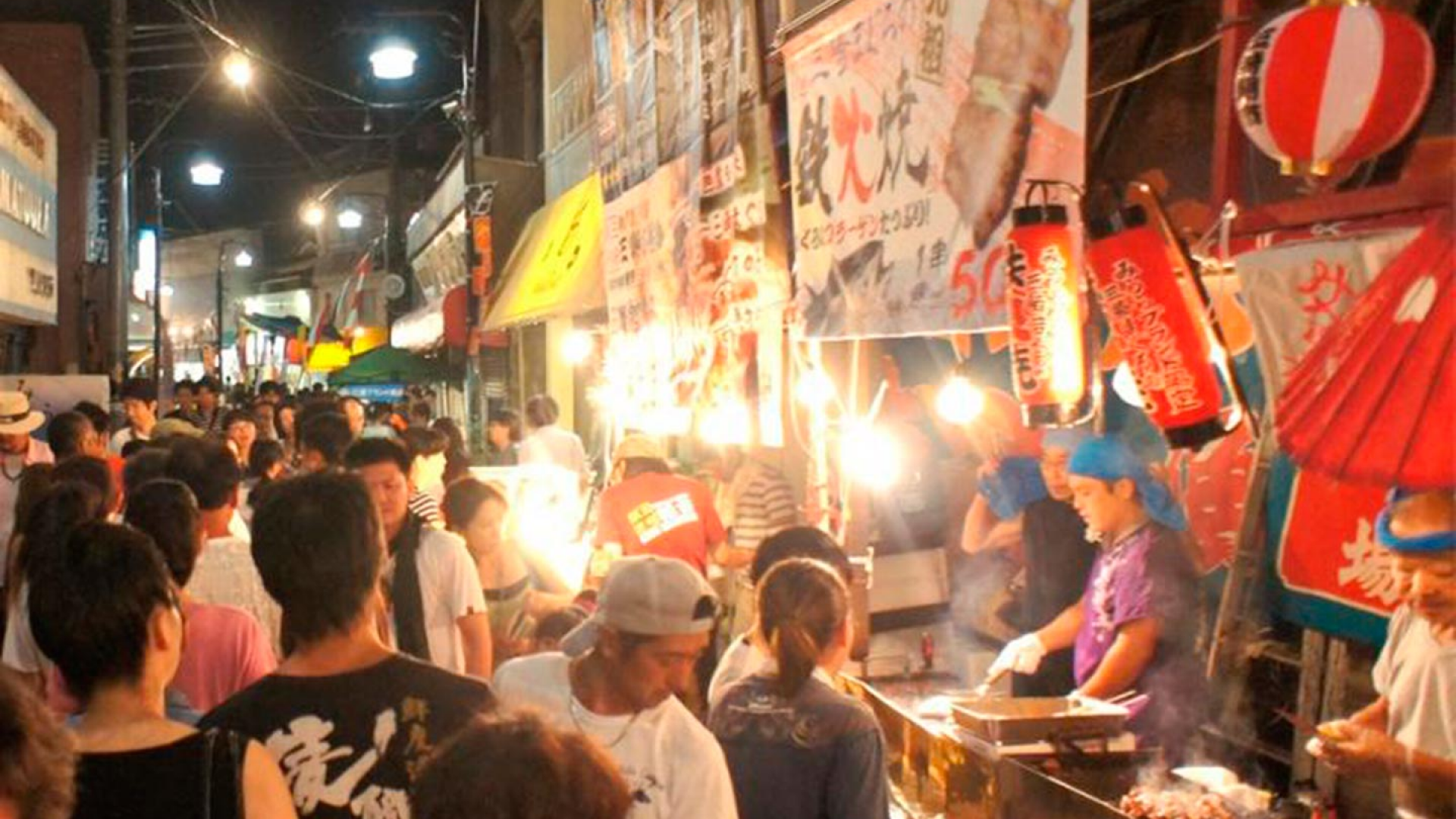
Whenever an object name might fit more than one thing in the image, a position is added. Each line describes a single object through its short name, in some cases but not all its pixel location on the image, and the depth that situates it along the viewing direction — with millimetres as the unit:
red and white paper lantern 5113
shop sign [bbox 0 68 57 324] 21453
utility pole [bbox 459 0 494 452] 23703
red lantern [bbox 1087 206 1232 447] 5859
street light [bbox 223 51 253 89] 23234
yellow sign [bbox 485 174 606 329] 17594
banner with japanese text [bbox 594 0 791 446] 11102
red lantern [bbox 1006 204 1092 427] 6348
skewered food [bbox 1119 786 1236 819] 6090
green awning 28609
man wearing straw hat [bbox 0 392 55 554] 10953
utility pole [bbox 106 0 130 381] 20766
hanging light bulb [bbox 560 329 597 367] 20344
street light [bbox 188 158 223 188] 60531
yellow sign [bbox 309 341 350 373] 34781
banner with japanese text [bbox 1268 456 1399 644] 6051
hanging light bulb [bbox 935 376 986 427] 8008
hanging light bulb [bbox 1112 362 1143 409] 7012
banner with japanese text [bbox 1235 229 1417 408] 5312
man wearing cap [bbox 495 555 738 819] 3955
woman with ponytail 4723
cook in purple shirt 7207
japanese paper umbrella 4691
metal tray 6734
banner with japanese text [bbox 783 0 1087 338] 6812
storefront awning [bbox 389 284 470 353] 26953
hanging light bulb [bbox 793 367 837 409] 10344
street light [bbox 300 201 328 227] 49156
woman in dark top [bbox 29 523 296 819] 3299
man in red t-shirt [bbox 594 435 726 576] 10477
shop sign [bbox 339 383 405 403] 43706
